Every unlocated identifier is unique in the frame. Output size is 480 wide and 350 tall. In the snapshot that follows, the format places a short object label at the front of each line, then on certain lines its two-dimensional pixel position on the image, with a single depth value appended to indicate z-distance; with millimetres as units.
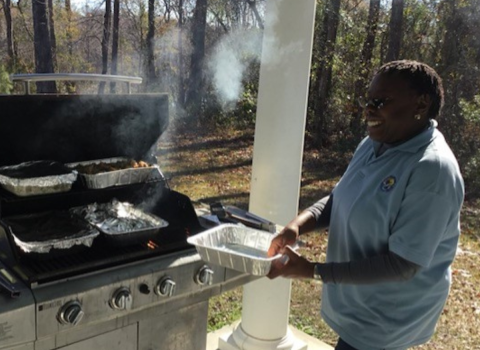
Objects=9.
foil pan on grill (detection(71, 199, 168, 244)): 1876
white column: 2369
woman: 1449
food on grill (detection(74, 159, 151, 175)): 2190
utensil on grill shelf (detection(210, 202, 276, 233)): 2158
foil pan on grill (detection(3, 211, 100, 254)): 1693
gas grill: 1486
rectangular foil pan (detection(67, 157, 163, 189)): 2094
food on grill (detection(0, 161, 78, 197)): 1877
